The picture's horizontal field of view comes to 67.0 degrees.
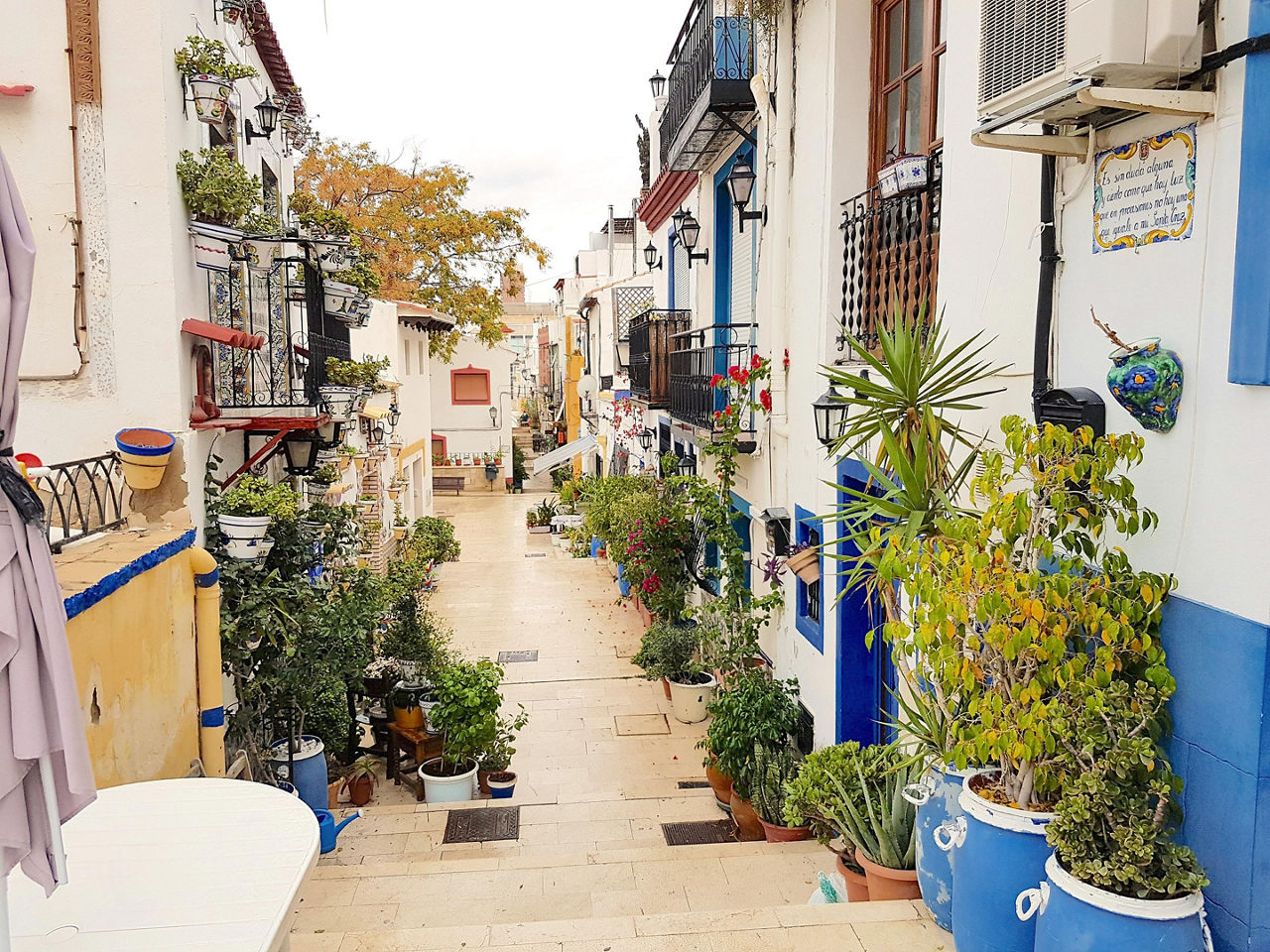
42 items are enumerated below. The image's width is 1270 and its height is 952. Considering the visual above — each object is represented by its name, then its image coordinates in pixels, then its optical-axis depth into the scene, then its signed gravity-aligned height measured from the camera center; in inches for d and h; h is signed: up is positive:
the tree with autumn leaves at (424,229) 888.9 +147.7
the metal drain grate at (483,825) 309.0 -145.1
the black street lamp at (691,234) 474.0 +75.9
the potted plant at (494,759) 358.6 -140.1
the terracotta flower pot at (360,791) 355.3 -150.5
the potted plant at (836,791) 201.0 -86.7
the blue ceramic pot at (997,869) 135.4 -69.2
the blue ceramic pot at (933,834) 160.1 -77.2
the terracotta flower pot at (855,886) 197.3 -103.5
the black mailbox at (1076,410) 141.2 -3.5
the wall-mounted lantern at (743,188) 354.9 +73.4
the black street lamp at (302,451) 351.6 -24.6
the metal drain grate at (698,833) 306.0 -144.6
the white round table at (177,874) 117.8 -66.3
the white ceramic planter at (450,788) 349.1 -146.7
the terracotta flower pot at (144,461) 246.8 -19.7
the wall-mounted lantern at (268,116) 379.2 +106.5
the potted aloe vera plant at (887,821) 189.5 -88.7
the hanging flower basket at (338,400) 334.3 -5.3
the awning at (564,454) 1190.3 -88.0
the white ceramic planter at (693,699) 423.5 -138.5
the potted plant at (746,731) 295.4 -106.7
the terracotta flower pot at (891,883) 184.5 -96.2
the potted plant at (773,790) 278.7 -119.3
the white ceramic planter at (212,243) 277.9 +41.4
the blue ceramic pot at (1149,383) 125.3 +0.4
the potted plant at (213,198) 273.7 +53.4
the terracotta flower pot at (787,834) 277.4 -129.6
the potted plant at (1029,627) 124.4 -31.9
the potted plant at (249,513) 278.5 -37.7
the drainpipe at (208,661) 257.1 -74.3
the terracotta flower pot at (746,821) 299.3 -136.7
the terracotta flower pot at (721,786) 321.1 -135.4
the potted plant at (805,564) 264.0 -50.3
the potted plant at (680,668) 424.2 -127.8
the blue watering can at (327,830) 285.0 -133.2
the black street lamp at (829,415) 236.7 -7.7
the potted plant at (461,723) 344.2 -121.1
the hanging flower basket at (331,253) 335.0 +47.1
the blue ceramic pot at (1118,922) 115.6 -65.5
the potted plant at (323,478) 366.9 -35.8
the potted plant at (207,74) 271.6 +88.0
